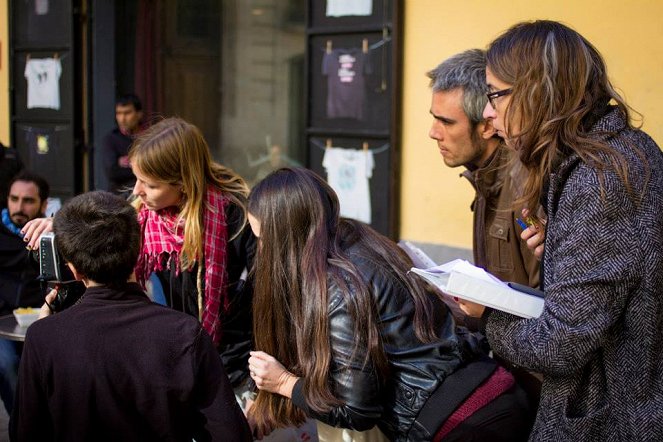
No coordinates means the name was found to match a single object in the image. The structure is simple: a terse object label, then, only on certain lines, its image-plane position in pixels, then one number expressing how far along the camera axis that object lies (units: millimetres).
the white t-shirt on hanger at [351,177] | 6371
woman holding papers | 2016
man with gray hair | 3164
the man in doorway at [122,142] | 7457
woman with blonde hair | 3611
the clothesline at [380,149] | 6223
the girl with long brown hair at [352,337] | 2605
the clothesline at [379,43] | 6129
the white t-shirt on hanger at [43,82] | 8133
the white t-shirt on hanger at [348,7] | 6223
